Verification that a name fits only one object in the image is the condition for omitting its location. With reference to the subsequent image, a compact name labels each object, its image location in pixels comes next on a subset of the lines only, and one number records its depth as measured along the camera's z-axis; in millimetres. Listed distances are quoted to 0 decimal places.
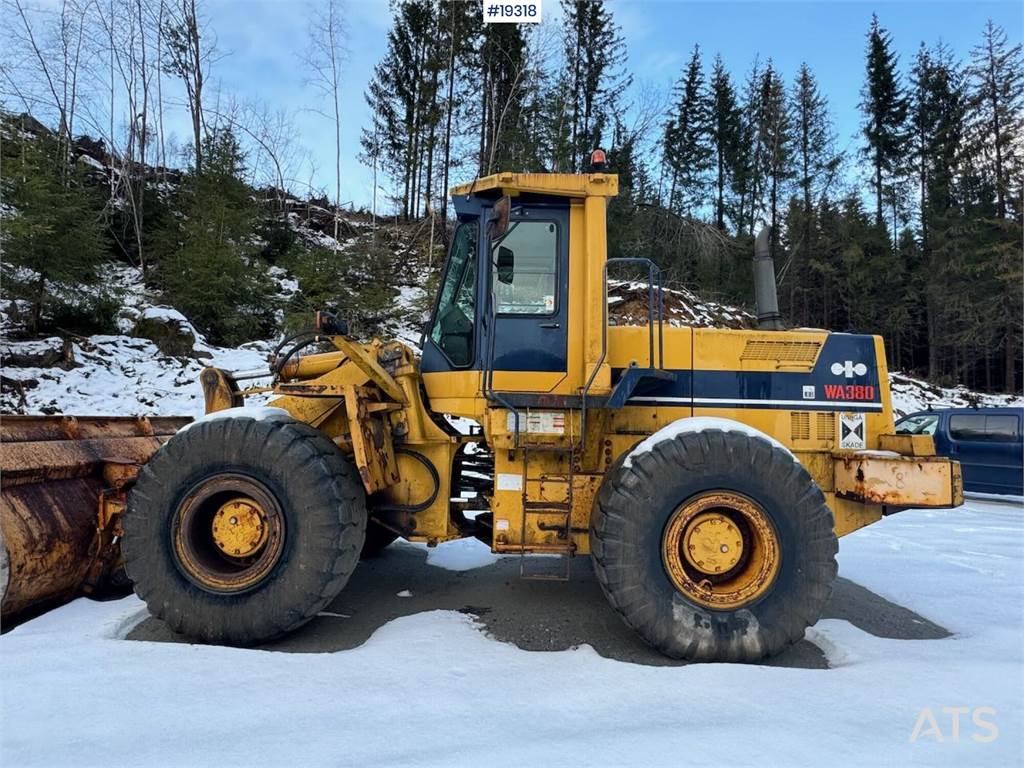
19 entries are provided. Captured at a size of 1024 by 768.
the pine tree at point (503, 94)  17828
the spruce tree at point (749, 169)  26984
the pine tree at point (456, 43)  21156
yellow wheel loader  3184
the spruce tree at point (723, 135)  28828
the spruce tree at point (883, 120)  27438
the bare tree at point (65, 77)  18875
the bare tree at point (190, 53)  19703
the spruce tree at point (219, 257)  12789
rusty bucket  3303
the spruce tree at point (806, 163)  24969
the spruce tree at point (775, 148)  26125
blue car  9336
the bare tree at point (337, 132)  21528
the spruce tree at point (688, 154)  27234
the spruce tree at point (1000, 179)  20766
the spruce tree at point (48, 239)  10180
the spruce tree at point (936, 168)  23016
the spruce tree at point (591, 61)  23438
